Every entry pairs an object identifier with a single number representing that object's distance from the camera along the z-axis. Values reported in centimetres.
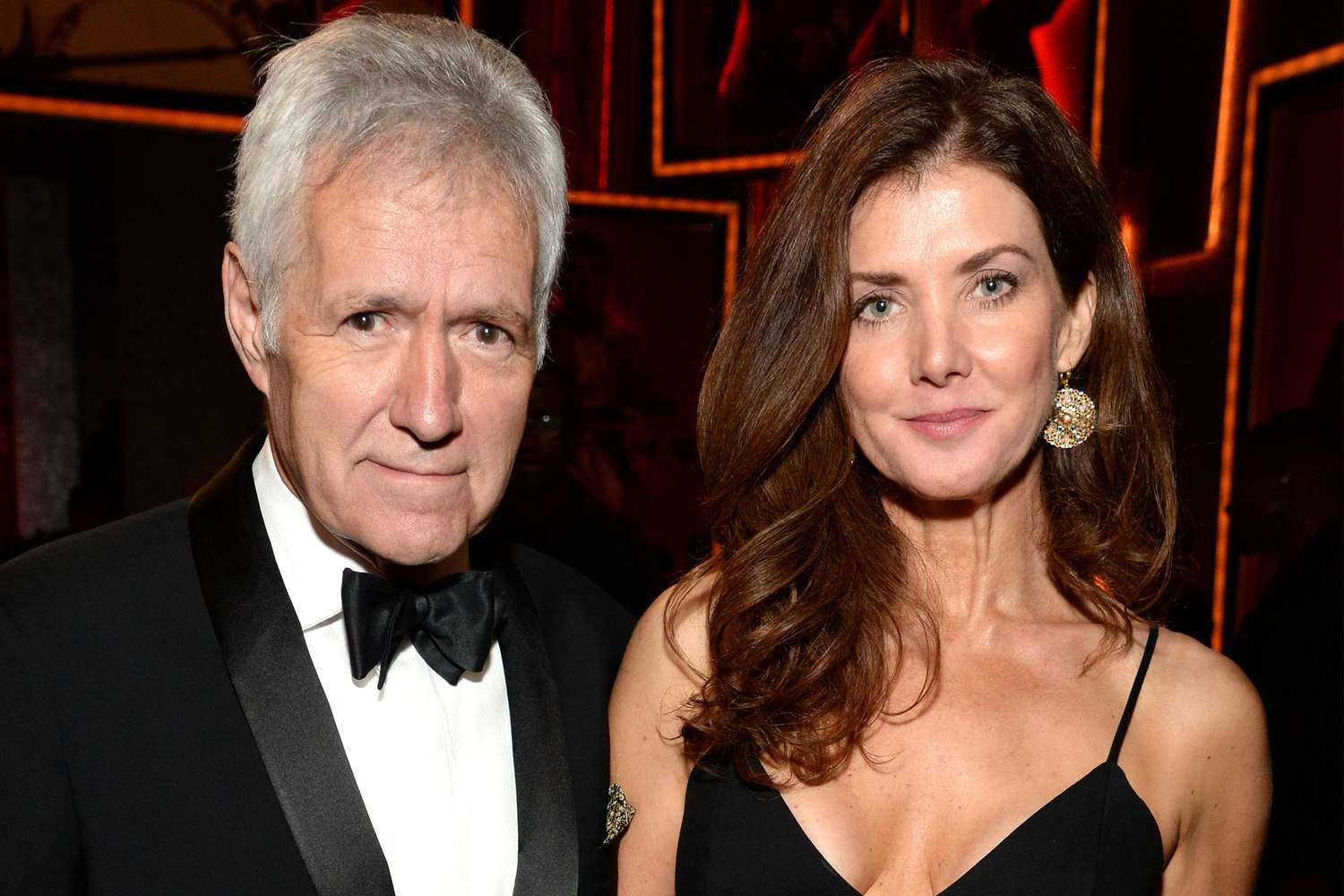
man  145
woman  192
